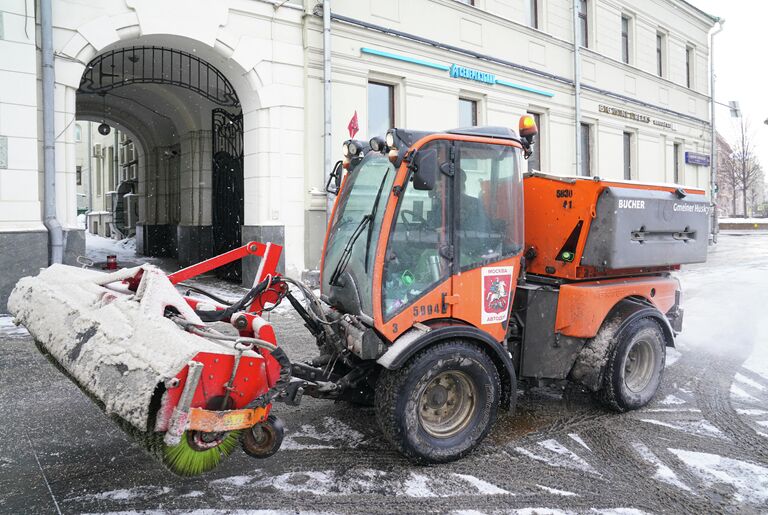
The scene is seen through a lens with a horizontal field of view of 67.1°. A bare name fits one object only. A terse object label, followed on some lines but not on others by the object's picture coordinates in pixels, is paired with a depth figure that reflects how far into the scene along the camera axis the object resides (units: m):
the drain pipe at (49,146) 8.12
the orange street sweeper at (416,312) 2.80
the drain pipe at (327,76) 10.63
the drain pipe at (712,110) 22.77
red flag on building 9.66
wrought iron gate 12.55
